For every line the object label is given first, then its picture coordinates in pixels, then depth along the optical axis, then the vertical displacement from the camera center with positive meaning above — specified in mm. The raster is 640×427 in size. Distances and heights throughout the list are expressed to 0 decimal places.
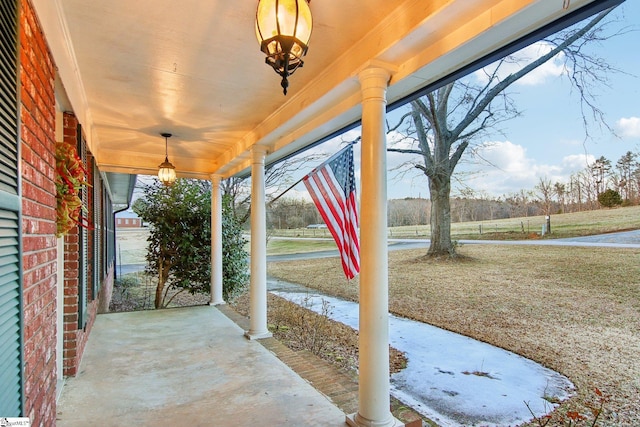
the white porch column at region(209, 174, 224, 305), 6371 -305
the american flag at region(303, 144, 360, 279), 3123 +223
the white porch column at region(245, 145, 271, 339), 4539 -319
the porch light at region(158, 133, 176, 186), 5172 +793
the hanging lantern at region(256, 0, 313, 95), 1457 +826
